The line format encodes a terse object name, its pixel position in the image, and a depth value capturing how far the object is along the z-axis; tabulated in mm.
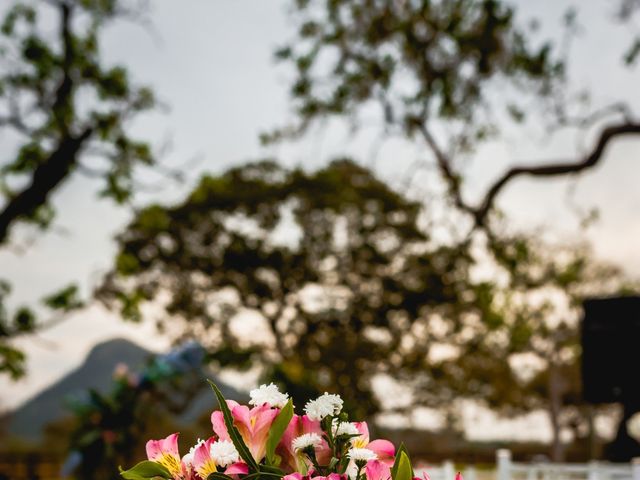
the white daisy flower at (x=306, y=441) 1331
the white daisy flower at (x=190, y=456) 1410
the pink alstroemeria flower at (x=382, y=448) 1444
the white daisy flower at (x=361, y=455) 1332
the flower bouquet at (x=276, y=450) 1336
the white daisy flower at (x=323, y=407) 1355
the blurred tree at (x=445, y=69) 8195
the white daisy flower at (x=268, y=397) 1414
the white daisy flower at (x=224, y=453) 1356
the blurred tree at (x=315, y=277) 20906
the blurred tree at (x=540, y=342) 23547
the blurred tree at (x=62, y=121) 10141
